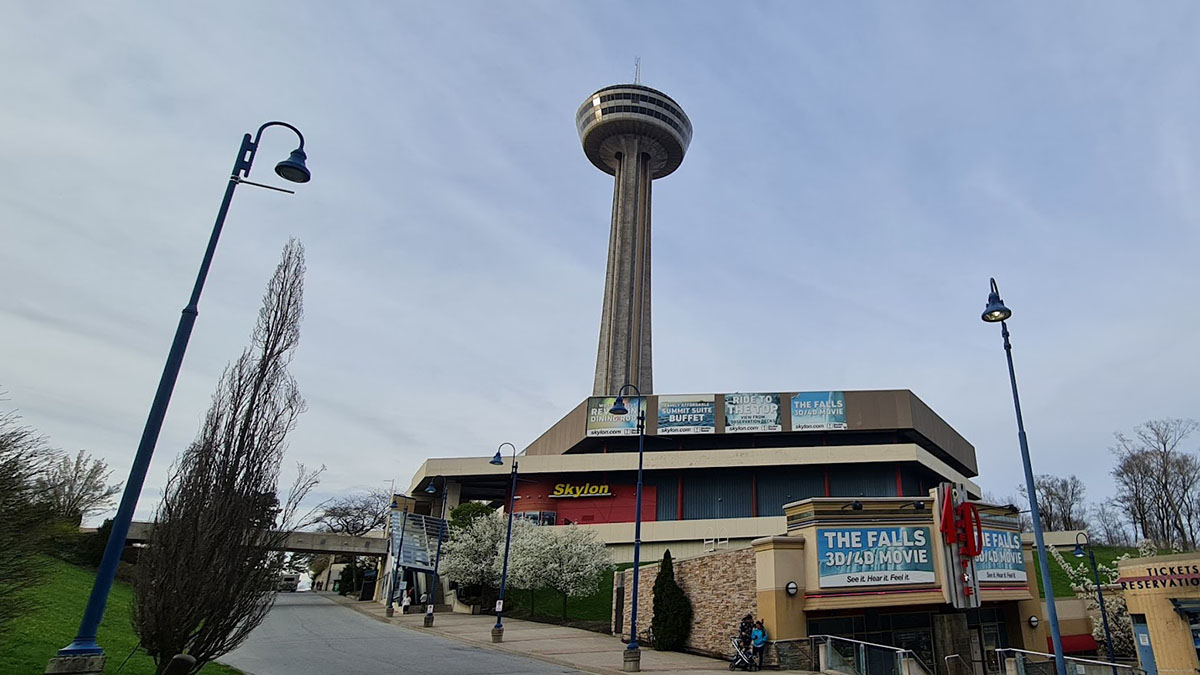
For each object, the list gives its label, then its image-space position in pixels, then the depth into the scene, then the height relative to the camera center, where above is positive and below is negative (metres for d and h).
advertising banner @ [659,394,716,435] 64.62 +16.12
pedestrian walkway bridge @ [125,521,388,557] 62.85 +2.75
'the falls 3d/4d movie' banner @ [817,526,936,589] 21.67 +1.61
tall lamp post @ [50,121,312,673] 7.69 +1.28
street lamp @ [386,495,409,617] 44.84 +0.98
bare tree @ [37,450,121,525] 40.13 +4.65
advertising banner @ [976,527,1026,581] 23.64 +2.01
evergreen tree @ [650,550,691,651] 26.20 -0.63
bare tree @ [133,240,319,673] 10.84 +0.50
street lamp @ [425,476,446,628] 34.78 -0.65
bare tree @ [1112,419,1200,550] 60.25 +11.64
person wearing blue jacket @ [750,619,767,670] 20.52 -1.02
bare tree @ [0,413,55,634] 11.14 +0.57
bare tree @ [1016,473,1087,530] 83.94 +13.89
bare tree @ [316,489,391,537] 94.84 +7.98
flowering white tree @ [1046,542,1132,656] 29.64 +0.26
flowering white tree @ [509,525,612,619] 38.12 +1.38
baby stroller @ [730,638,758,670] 20.42 -1.57
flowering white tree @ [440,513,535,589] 44.84 +1.97
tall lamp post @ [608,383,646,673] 19.48 -1.61
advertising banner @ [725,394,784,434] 64.25 +16.57
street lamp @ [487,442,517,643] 27.31 -1.62
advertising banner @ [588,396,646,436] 64.69 +15.41
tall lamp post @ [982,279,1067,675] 13.88 +2.88
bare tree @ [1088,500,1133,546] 78.81 +10.02
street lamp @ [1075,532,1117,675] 26.42 +0.16
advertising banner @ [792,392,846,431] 63.97 +17.05
